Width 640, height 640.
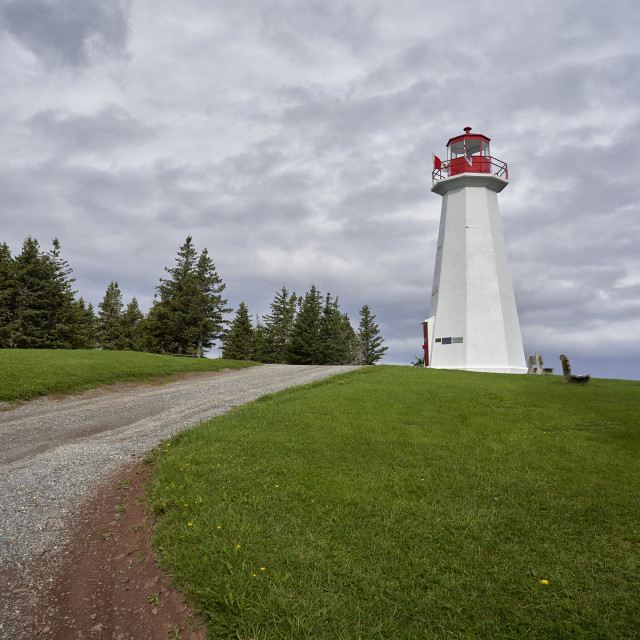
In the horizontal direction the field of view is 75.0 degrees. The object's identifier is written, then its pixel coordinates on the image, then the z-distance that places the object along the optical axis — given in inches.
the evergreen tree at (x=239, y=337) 2212.1
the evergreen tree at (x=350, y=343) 2527.1
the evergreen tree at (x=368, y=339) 2583.7
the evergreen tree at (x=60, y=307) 1567.4
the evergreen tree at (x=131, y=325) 2306.8
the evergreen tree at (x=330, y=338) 1994.3
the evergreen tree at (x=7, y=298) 1446.9
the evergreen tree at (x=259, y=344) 2271.2
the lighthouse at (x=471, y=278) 992.2
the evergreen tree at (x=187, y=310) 1784.0
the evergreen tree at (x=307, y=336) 1958.3
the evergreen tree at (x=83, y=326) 1717.5
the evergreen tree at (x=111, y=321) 2332.7
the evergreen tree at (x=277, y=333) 2246.6
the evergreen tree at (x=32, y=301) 1486.2
